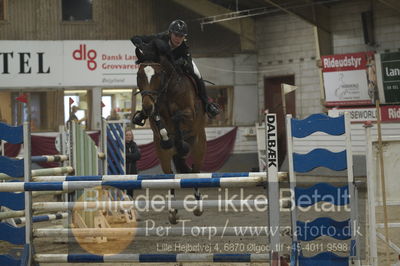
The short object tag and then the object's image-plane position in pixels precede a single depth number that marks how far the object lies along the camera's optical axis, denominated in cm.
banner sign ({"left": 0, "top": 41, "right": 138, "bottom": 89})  3372
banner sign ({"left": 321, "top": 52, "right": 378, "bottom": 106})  2866
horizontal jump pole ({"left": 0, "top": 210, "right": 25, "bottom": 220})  1369
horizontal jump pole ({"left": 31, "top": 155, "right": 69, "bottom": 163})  1495
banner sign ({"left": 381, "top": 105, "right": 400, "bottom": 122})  2773
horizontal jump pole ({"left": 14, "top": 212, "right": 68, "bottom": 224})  1492
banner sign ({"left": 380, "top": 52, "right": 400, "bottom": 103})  2787
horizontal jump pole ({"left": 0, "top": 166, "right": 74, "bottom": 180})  1236
